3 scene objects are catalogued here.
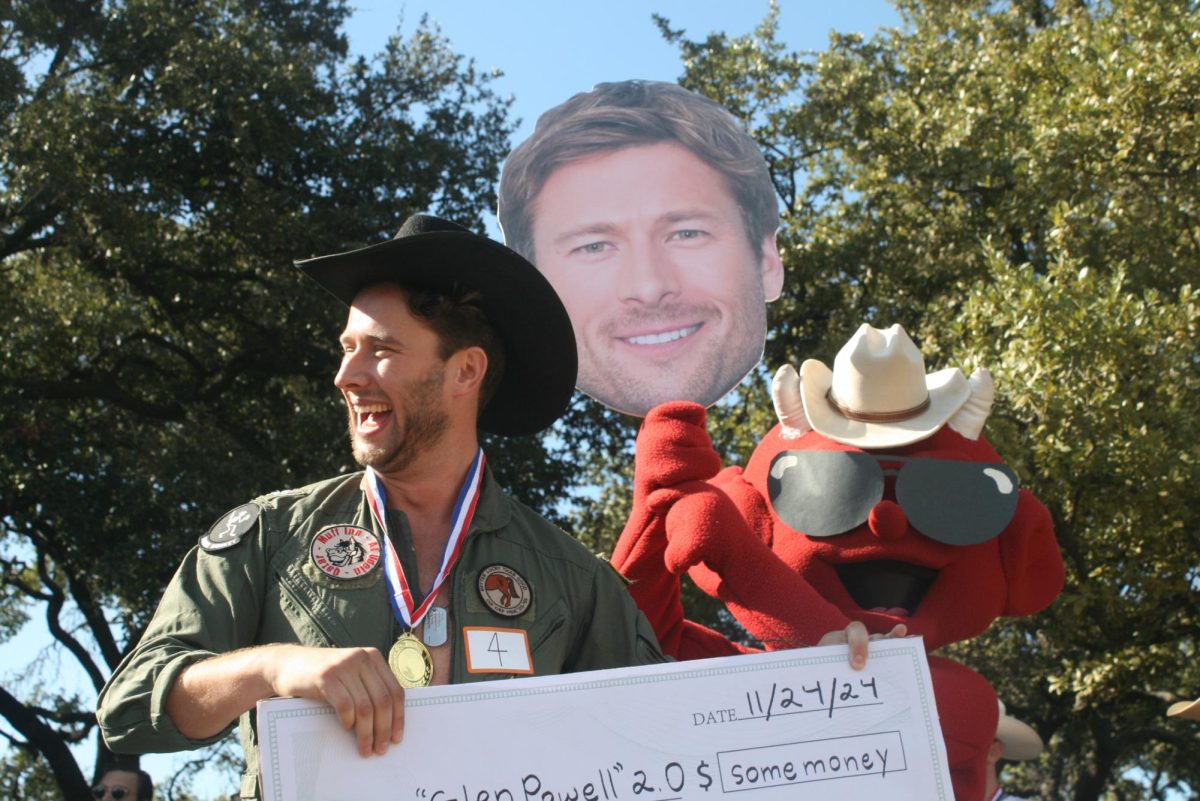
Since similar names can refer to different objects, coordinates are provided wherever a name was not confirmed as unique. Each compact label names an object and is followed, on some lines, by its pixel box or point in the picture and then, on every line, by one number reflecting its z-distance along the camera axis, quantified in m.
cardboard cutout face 4.50
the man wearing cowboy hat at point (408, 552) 2.07
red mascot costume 3.64
